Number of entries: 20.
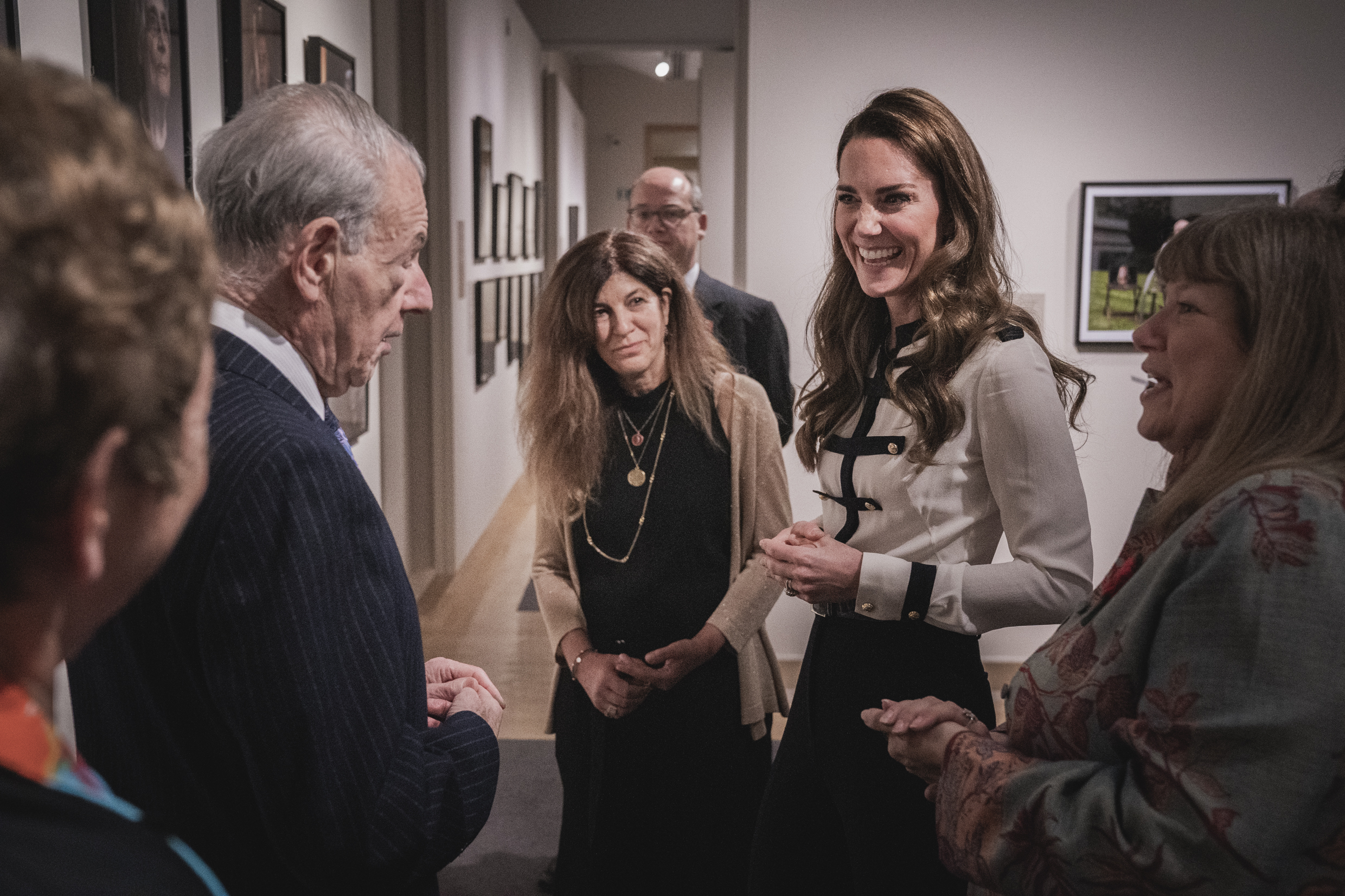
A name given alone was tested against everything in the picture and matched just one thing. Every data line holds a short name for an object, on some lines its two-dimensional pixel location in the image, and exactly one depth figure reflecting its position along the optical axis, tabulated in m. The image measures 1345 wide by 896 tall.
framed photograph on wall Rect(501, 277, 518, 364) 7.52
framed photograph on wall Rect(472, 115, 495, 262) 6.27
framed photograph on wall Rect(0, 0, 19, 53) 1.68
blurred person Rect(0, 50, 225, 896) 0.46
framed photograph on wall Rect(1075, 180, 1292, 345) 4.24
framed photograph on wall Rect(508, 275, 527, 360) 8.07
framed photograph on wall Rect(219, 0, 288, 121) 2.90
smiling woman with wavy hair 1.64
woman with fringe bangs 0.91
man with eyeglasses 3.84
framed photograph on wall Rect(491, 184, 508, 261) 7.09
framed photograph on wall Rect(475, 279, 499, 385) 6.46
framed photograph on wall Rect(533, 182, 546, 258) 9.54
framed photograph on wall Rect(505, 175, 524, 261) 7.76
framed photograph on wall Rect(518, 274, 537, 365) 8.59
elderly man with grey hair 1.01
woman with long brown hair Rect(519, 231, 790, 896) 2.29
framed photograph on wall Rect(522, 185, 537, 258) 8.72
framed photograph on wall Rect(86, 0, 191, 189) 2.11
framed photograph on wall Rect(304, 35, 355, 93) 3.75
